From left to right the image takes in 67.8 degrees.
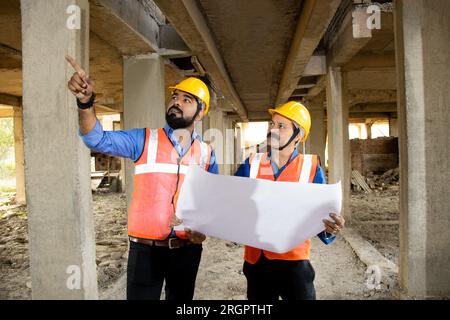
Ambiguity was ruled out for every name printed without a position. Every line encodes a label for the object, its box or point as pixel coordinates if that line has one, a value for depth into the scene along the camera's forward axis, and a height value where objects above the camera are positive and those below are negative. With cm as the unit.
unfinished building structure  277 +106
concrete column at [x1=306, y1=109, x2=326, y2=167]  1273 +80
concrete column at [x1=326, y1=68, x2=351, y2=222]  762 +56
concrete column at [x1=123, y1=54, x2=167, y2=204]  558 +108
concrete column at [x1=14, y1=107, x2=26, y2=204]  1257 +25
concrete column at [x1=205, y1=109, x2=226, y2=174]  1274 +97
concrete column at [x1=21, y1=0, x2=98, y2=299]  275 +4
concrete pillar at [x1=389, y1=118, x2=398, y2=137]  2070 +169
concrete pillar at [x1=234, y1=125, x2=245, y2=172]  2266 +70
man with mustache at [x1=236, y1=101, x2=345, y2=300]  214 -15
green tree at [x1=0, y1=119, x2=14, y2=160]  3262 +227
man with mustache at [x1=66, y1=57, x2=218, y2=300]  223 -37
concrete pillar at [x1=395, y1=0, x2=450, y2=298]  346 +20
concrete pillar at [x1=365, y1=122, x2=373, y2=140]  2508 +206
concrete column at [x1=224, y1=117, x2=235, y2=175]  1655 +81
